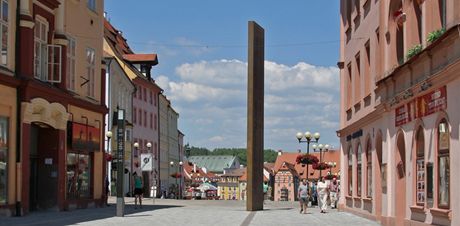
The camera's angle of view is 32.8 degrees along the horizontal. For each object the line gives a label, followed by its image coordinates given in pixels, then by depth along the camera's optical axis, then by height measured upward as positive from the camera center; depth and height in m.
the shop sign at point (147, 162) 38.28 -0.20
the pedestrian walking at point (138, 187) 35.03 -1.30
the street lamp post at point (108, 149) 50.26 +0.62
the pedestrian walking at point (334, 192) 42.41 -1.84
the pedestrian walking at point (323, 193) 34.28 -1.53
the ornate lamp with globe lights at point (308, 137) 44.22 +1.25
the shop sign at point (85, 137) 32.59 +0.90
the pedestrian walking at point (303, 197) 33.81 -1.66
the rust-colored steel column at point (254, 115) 35.19 +1.96
